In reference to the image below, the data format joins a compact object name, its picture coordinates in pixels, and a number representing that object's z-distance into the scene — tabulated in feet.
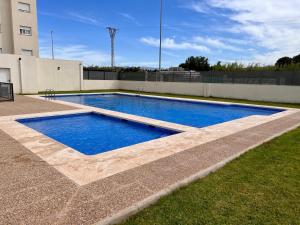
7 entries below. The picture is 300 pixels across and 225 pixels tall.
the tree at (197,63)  221.62
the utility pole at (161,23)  84.86
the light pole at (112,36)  107.94
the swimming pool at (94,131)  24.79
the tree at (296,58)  175.52
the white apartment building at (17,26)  81.27
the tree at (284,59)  191.64
